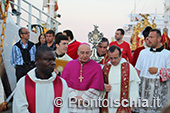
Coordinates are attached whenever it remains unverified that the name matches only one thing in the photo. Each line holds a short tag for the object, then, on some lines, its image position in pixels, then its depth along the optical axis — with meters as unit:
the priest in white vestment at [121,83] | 4.51
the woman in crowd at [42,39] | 7.06
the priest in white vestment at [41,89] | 2.86
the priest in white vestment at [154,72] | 5.18
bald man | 4.11
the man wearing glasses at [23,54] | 6.14
